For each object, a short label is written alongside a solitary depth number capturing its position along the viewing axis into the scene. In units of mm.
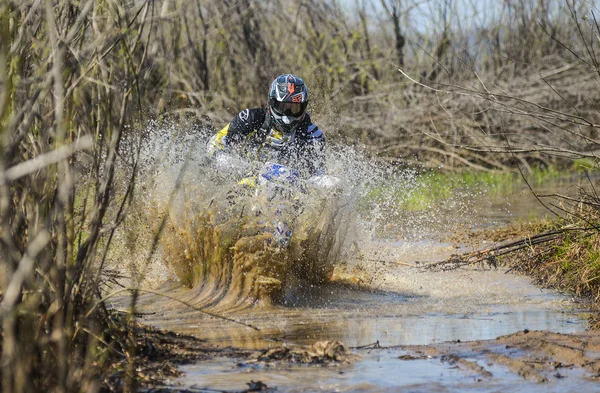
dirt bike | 16109
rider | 17703
